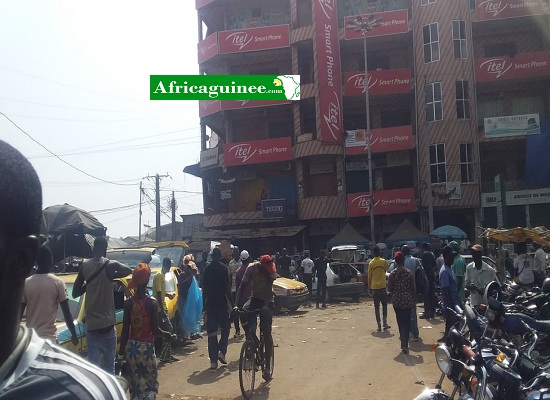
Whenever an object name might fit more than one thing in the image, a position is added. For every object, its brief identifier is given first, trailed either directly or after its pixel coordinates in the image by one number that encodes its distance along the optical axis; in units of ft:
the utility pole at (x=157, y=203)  143.99
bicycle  24.04
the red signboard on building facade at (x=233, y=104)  107.24
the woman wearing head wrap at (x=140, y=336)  19.51
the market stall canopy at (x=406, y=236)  85.46
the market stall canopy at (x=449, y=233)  82.23
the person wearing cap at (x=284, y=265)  74.33
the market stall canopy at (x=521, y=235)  50.34
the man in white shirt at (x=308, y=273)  66.08
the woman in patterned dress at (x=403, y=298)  32.27
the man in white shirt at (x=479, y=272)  29.22
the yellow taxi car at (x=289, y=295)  53.36
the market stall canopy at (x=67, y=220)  35.99
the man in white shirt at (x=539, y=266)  41.57
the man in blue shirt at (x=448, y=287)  30.27
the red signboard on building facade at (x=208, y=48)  110.83
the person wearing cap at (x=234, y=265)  41.03
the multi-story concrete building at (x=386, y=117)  99.50
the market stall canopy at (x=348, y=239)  88.53
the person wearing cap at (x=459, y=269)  35.91
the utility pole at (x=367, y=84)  91.66
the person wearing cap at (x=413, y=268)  35.75
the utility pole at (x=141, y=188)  186.91
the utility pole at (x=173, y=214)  164.99
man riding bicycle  26.07
